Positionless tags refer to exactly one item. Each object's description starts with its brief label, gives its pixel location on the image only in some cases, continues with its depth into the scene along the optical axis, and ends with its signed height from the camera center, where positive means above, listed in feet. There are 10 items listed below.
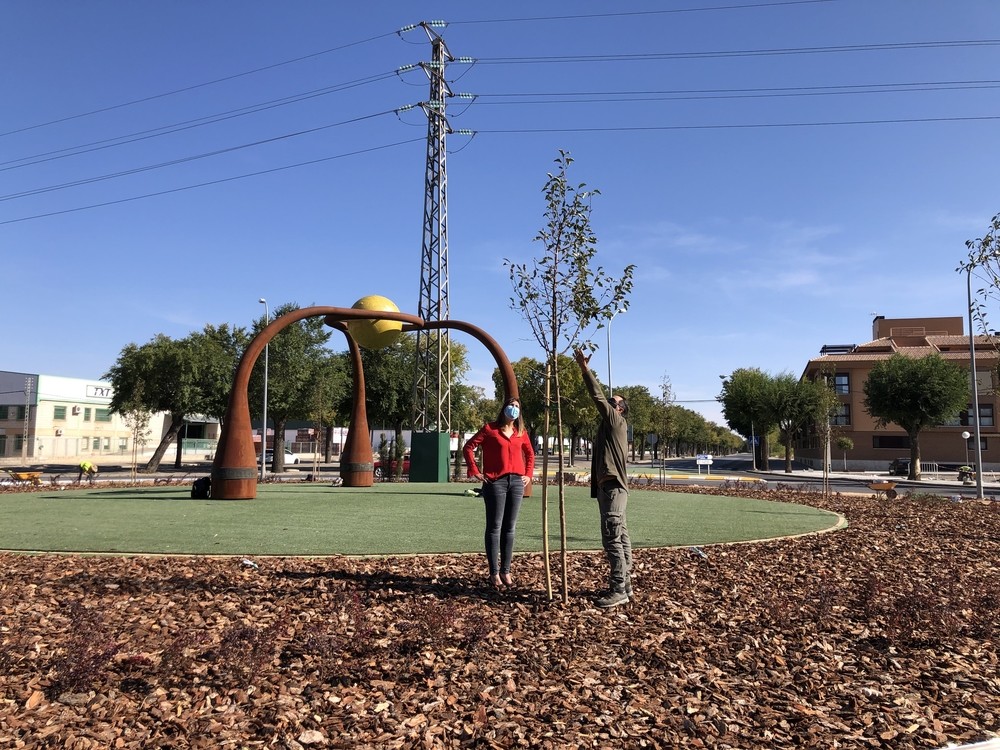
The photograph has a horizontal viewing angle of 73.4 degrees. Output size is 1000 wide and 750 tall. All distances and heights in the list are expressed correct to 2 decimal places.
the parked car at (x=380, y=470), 84.28 -4.58
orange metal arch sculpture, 46.91 -0.40
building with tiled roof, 171.22 +5.09
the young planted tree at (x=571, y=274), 20.35 +4.95
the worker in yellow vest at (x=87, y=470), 76.59 -4.80
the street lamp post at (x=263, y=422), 101.55 +1.65
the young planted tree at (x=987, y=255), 32.27 +9.14
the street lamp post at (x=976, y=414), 66.69 +3.46
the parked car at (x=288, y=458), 181.37 -7.15
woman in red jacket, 20.38 -1.26
